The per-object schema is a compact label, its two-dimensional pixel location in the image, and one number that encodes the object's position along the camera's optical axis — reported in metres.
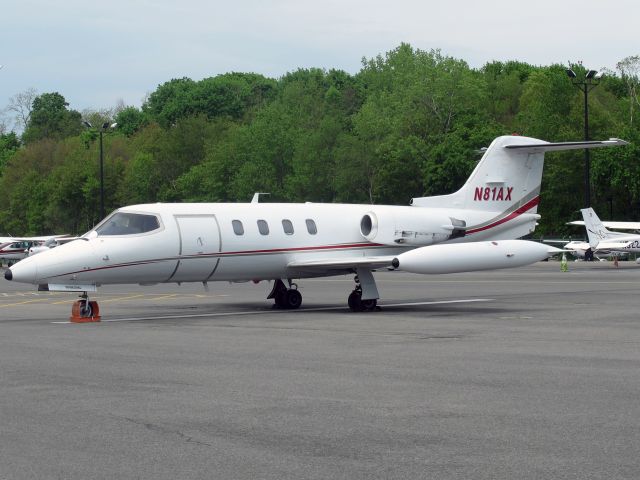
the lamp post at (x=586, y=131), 58.25
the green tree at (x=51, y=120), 161.25
